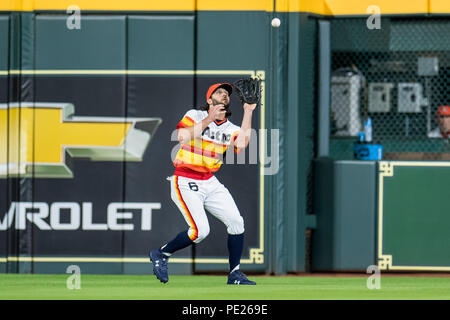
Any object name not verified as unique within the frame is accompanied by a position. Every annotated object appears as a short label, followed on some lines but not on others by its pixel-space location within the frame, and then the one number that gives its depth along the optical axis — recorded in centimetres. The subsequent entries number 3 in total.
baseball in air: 1881
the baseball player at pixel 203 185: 1636
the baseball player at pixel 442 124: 2080
